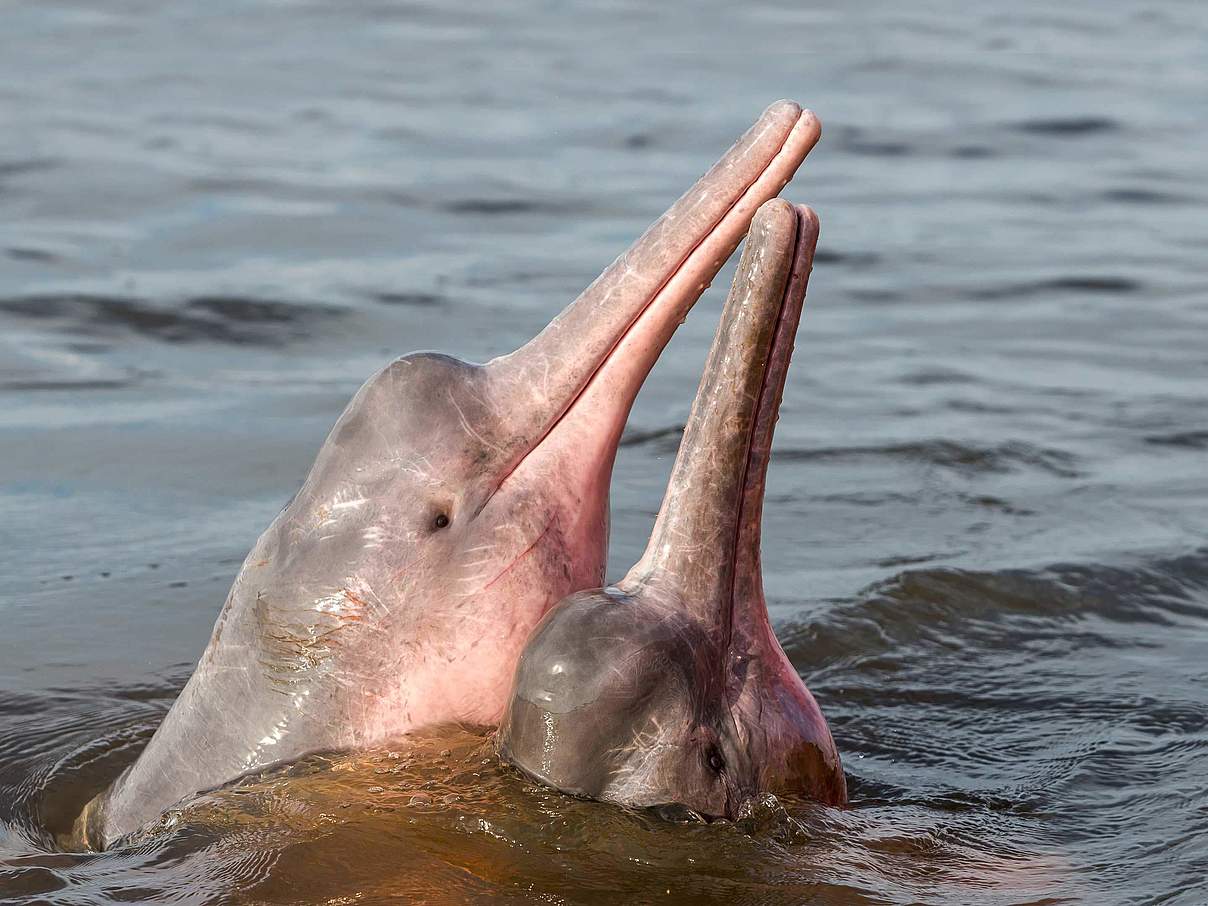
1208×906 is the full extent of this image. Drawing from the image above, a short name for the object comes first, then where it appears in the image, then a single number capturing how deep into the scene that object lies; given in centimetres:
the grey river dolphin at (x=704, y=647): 862
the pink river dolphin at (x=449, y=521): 935
